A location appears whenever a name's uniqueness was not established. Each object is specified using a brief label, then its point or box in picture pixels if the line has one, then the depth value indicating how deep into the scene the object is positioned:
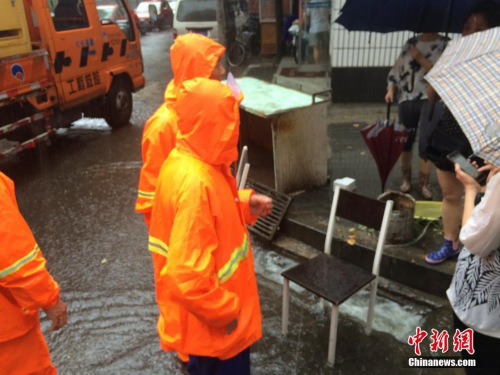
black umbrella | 3.89
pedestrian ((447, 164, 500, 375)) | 1.81
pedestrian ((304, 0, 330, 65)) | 7.78
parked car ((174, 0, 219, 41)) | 11.40
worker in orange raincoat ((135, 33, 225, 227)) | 2.83
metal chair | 2.79
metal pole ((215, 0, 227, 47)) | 7.56
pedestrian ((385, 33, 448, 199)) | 4.08
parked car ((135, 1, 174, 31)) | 21.97
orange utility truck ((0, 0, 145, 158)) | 5.60
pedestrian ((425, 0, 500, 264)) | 3.22
